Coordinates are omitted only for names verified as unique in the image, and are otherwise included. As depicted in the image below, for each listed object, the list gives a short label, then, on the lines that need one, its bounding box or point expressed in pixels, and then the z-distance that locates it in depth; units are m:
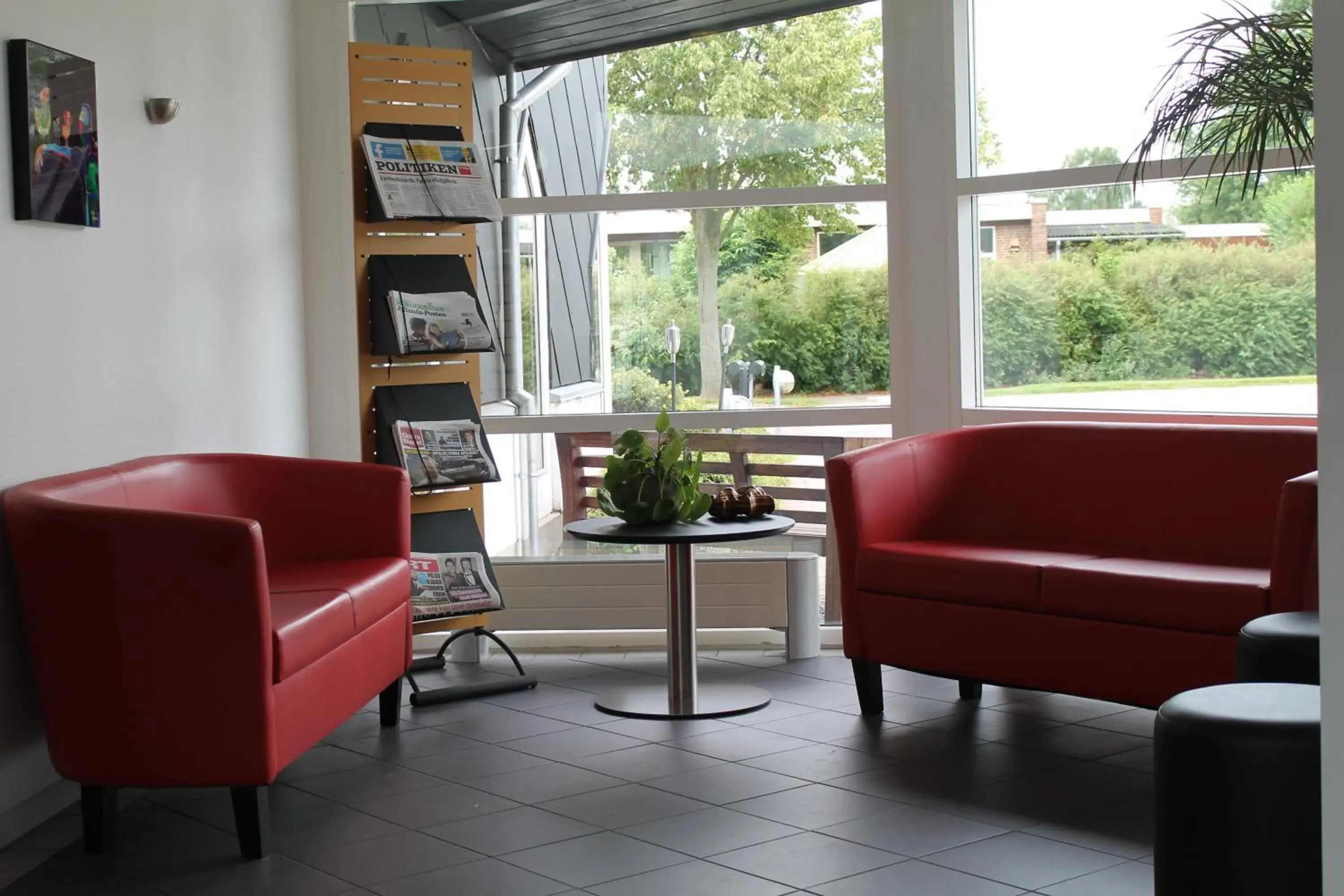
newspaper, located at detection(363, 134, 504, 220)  4.93
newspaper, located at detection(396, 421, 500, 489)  4.98
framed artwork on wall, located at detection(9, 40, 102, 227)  3.56
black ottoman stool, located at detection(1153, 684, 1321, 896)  2.21
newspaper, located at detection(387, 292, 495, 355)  4.94
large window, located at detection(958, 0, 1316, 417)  4.87
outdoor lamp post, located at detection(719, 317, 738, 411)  5.68
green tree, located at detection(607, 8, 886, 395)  5.57
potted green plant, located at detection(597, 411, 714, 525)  4.54
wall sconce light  4.30
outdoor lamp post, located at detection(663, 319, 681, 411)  5.69
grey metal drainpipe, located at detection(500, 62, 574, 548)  5.71
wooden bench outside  5.59
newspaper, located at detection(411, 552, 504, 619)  4.94
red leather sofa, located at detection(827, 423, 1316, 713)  3.74
